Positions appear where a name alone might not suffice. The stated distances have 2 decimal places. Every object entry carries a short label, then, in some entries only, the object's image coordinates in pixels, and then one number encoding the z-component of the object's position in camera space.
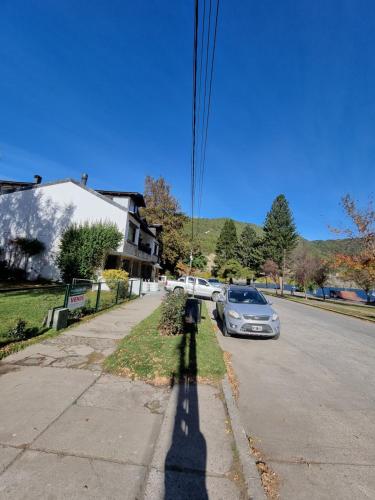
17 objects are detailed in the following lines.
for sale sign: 7.91
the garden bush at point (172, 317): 7.30
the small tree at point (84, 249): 19.44
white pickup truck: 20.97
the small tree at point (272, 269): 52.38
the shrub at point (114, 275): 17.99
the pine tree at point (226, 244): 68.19
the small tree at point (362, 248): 18.86
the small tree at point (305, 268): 34.88
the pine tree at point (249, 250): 64.38
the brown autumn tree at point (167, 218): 39.03
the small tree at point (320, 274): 33.72
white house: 20.80
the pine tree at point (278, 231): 59.34
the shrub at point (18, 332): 5.98
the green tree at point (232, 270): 56.44
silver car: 7.68
